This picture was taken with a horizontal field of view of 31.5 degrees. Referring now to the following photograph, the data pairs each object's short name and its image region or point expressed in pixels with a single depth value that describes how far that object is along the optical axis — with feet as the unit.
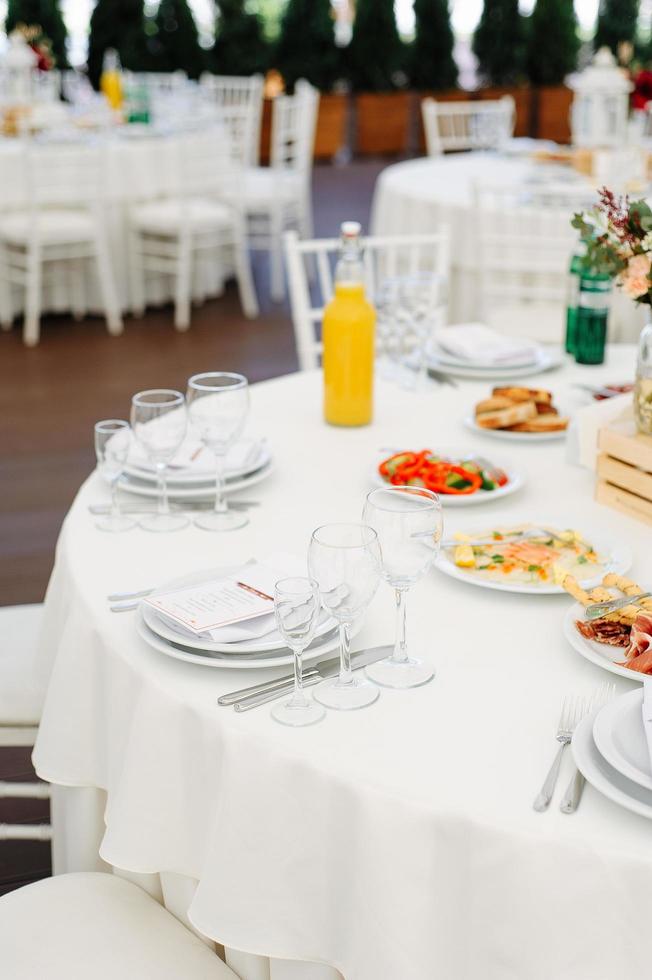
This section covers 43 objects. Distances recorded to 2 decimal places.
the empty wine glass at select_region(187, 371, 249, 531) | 5.61
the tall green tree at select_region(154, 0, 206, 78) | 37.06
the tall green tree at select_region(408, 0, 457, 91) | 39.63
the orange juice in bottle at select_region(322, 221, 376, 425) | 6.50
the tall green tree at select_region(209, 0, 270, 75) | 38.42
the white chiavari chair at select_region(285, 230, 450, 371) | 10.14
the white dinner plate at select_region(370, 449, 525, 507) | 5.67
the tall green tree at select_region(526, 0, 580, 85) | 39.32
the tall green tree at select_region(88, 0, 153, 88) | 36.96
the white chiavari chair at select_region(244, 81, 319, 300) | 21.89
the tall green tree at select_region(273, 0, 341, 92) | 39.22
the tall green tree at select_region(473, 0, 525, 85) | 40.16
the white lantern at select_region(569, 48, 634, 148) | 15.61
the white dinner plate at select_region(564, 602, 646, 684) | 4.13
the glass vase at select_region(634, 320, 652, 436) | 5.67
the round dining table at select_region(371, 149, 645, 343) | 13.50
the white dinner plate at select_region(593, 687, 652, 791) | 3.57
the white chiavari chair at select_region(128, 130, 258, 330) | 20.48
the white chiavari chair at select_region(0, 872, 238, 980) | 4.27
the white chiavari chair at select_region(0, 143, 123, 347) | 19.08
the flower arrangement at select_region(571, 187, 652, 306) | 5.54
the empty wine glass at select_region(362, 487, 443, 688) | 4.07
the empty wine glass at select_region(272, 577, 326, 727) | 3.92
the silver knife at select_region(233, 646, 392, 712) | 4.09
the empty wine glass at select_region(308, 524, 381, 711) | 3.88
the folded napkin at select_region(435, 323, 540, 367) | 7.85
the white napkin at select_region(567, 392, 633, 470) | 5.90
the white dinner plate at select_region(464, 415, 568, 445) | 6.63
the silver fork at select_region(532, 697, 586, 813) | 3.54
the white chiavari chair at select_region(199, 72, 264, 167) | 23.40
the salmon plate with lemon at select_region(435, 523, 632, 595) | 4.88
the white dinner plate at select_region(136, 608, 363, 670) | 4.26
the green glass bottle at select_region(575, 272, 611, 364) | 7.63
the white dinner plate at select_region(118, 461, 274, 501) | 5.92
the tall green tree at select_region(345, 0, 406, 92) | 39.32
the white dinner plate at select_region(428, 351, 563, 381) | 7.76
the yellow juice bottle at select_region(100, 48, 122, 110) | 23.44
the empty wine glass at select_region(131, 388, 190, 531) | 5.60
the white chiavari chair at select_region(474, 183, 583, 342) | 13.24
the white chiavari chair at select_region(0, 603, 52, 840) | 6.02
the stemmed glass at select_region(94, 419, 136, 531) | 5.65
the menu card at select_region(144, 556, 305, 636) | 4.44
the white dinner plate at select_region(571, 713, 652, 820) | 3.44
